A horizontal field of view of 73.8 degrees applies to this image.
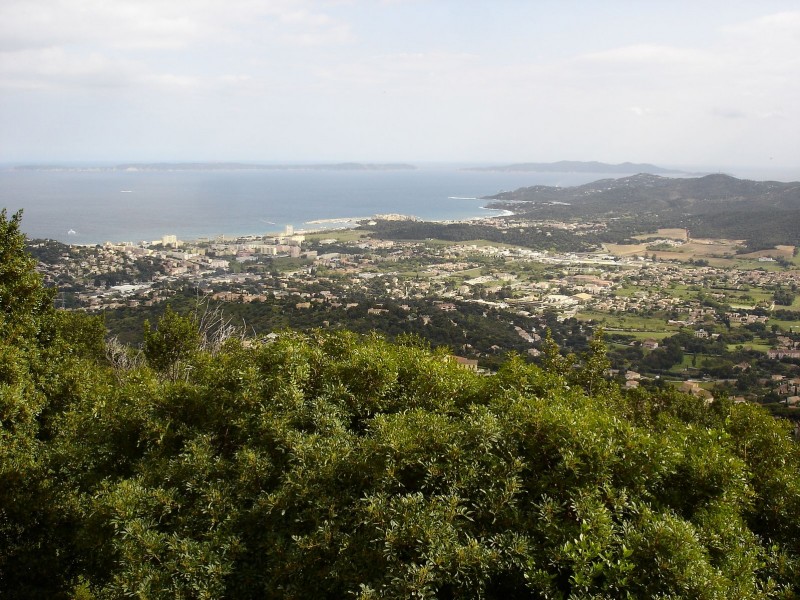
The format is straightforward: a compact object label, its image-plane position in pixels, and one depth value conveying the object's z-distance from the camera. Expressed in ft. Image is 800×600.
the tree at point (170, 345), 43.14
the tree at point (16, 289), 26.84
